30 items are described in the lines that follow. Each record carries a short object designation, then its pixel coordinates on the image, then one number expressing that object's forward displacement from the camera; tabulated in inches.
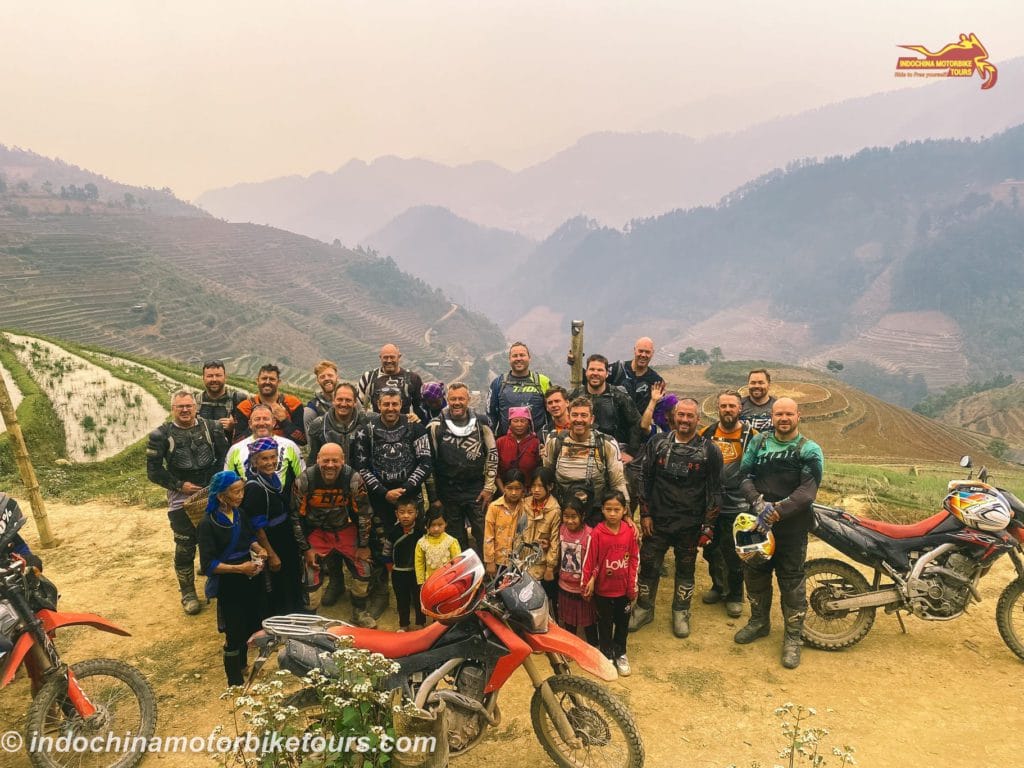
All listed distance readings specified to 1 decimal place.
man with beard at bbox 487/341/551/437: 243.1
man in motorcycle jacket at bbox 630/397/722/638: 192.7
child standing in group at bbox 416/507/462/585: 190.9
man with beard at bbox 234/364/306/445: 242.1
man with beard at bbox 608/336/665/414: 252.2
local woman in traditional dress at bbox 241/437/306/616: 180.2
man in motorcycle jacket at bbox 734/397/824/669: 179.5
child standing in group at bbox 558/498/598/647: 179.8
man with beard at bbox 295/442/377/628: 187.3
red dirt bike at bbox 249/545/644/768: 130.9
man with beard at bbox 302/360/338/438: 242.1
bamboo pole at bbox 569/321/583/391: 274.1
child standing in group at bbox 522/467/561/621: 185.8
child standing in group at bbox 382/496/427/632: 198.8
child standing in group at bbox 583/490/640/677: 175.2
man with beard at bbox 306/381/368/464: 214.7
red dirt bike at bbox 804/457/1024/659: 178.9
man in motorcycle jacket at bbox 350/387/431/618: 200.4
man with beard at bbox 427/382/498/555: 204.7
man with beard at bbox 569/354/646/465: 231.5
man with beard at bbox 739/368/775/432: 217.6
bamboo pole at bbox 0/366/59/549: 270.8
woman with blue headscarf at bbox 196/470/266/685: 165.3
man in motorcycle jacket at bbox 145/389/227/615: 214.5
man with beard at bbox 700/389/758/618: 207.9
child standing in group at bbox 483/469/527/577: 186.7
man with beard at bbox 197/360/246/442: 243.0
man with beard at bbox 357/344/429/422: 255.3
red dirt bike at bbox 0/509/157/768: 137.9
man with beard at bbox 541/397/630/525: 191.8
